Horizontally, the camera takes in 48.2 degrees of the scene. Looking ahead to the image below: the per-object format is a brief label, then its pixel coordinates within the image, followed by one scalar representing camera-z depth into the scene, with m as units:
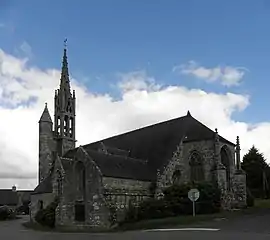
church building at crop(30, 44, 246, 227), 25.39
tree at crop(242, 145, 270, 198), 43.02
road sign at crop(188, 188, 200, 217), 21.10
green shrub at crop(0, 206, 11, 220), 41.95
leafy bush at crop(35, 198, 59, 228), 28.75
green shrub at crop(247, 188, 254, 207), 31.06
